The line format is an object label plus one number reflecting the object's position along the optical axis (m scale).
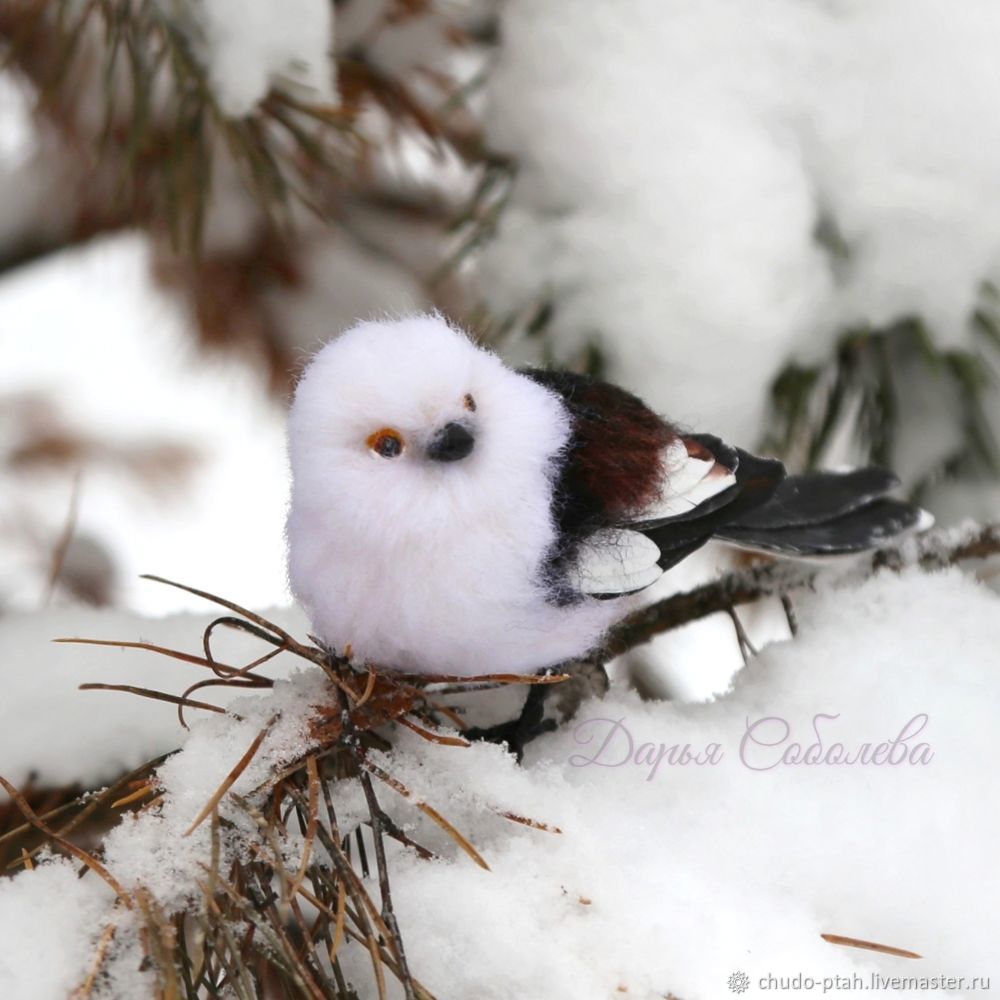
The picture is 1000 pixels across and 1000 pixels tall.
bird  1.35
